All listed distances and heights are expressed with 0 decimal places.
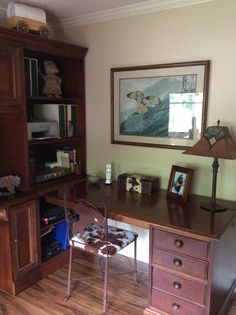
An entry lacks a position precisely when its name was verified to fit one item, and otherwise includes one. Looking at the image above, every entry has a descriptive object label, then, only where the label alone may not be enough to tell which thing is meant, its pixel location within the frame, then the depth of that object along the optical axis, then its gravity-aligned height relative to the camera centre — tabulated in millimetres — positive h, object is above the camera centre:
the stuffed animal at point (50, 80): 2596 +266
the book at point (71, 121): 2709 -94
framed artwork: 2227 +58
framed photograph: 2160 -528
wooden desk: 1724 -863
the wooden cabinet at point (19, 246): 2172 -1029
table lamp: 1868 -230
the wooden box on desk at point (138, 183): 2367 -581
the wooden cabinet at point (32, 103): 2123 +68
